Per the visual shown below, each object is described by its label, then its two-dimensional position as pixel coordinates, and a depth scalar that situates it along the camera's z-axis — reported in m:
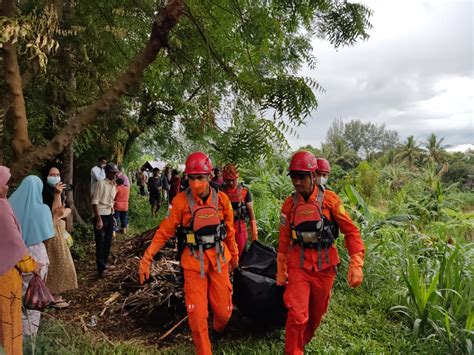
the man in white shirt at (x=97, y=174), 6.41
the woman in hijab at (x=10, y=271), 2.83
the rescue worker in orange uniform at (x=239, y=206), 5.41
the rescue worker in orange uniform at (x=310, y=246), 3.36
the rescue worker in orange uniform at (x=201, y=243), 3.45
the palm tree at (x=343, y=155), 40.91
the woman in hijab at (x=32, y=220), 3.52
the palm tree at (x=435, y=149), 42.97
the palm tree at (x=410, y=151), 44.94
